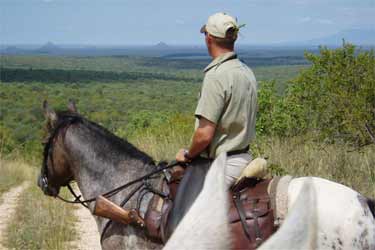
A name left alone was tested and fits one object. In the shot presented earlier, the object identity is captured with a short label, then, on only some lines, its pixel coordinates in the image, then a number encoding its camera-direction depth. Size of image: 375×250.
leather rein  4.87
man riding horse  4.16
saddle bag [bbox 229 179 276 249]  3.80
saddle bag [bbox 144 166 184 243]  4.57
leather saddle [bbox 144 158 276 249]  3.88
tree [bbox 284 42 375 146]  10.16
